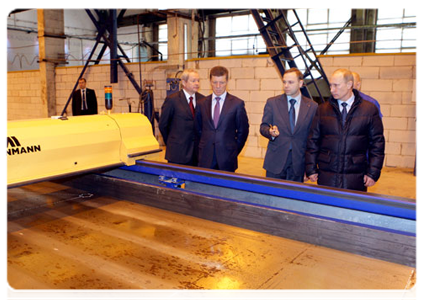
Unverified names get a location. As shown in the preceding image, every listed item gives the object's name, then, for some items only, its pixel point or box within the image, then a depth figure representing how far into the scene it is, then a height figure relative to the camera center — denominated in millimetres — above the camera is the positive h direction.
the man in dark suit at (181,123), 3129 -108
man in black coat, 2346 -151
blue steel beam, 1714 -388
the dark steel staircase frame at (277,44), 5344 +908
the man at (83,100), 5457 +112
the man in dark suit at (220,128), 2908 -130
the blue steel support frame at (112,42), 7215 +1255
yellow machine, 2104 -212
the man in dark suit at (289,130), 2662 -126
